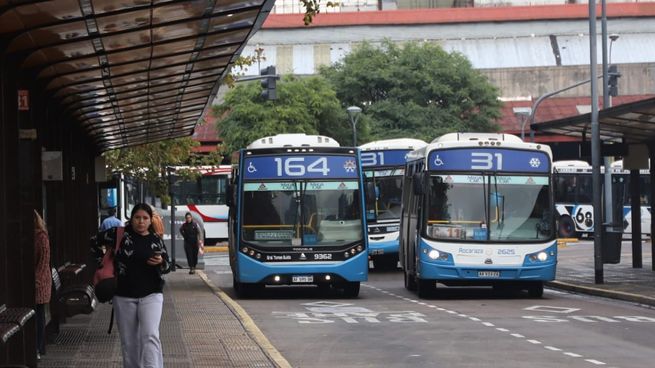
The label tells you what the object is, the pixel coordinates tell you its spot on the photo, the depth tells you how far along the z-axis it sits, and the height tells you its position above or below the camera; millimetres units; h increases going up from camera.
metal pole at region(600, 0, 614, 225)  37797 +1907
